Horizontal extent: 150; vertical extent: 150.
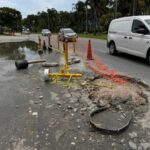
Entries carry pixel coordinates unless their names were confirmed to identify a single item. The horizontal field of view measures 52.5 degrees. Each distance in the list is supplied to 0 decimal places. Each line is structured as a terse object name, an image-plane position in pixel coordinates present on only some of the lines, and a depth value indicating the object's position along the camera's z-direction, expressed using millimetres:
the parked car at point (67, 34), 17711
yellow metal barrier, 4584
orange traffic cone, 7340
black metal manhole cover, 2553
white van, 6193
